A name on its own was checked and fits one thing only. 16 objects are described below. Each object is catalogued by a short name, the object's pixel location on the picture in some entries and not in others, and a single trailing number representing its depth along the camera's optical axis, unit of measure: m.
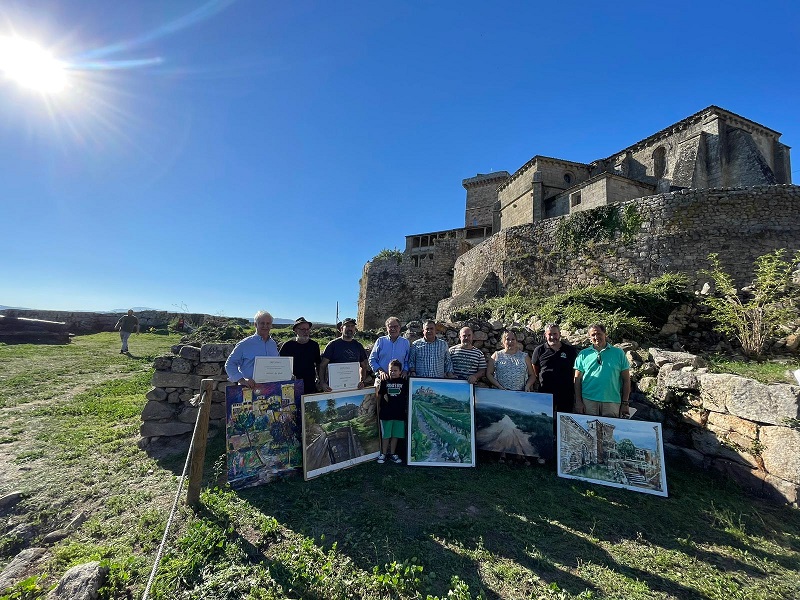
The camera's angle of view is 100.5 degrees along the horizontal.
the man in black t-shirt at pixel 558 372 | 5.14
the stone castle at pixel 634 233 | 12.12
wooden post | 3.92
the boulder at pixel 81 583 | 2.56
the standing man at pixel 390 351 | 5.34
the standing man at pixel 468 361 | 5.33
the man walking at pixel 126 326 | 14.31
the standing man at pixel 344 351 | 5.29
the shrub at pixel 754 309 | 6.66
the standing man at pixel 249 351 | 4.76
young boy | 5.12
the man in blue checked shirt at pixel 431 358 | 5.35
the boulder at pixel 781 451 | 3.83
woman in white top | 5.20
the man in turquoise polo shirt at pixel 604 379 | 4.74
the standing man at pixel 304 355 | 5.27
